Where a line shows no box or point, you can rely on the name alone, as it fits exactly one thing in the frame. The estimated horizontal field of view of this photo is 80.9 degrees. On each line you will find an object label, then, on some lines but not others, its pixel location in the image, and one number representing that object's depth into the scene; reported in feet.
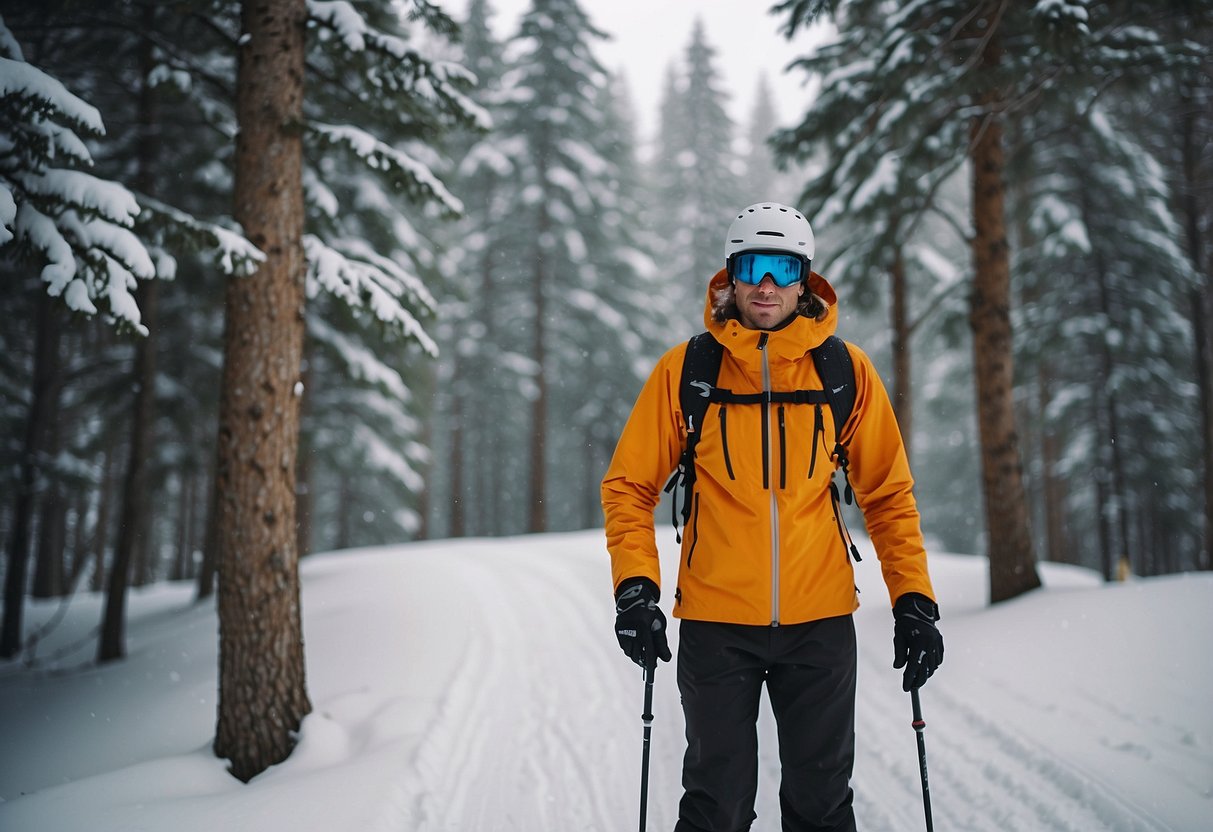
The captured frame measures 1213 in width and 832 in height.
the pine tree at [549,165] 66.69
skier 9.09
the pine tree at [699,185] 95.40
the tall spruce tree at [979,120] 24.36
